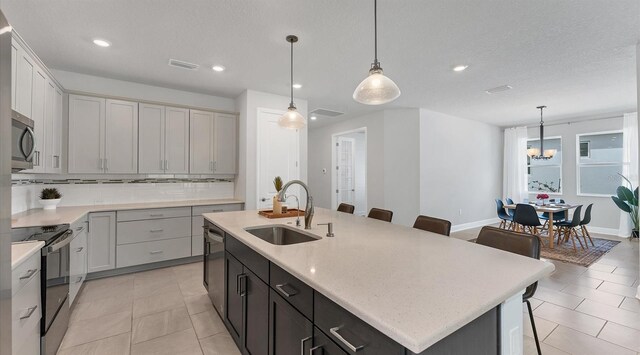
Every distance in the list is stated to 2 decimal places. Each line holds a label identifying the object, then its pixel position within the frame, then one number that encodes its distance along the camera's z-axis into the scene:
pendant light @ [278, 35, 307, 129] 2.69
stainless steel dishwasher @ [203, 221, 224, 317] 2.29
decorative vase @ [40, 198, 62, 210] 3.14
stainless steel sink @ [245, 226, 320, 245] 2.16
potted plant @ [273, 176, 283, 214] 2.64
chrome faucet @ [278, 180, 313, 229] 2.10
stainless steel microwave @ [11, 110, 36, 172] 1.78
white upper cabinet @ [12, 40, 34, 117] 2.31
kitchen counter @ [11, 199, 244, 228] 2.45
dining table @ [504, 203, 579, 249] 4.76
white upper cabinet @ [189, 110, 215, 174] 4.13
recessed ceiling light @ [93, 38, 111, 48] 2.69
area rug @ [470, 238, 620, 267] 4.11
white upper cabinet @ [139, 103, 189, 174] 3.82
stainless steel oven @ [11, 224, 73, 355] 1.79
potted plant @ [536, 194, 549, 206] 5.47
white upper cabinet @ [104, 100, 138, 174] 3.60
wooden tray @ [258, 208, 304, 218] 2.59
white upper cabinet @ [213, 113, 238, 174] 4.32
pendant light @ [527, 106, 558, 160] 5.63
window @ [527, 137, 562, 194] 6.63
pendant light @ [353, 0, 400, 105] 1.83
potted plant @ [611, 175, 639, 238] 5.20
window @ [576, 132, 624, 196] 5.88
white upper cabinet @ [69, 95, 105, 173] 3.39
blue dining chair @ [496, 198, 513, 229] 5.57
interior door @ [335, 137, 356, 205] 7.07
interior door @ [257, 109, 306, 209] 4.28
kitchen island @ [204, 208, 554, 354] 0.83
